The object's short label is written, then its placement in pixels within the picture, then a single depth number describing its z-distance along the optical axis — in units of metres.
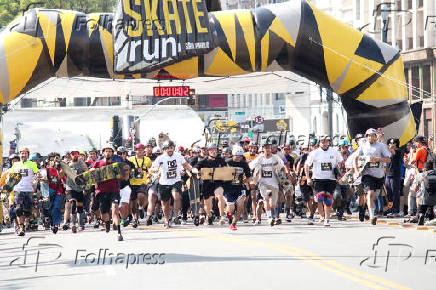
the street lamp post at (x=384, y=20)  31.94
